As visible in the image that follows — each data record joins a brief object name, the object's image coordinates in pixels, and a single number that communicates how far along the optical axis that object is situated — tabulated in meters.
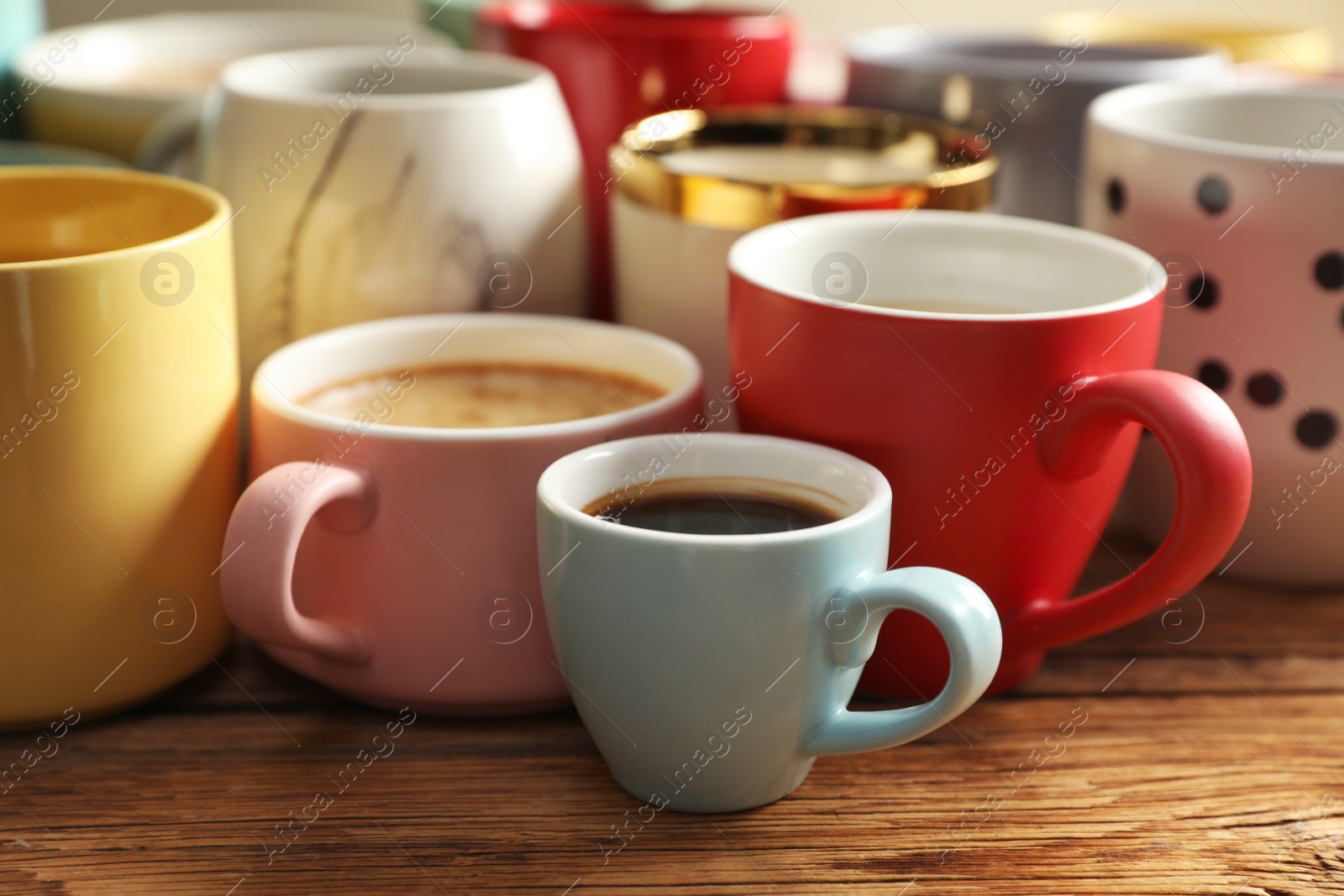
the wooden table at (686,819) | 0.63
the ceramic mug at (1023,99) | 0.77
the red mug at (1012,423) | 0.64
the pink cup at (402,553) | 0.64
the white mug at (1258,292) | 0.69
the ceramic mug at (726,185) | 0.71
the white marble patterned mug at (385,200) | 0.71
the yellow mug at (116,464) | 0.64
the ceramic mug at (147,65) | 0.79
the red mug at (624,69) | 0.79
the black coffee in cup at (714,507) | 0.65
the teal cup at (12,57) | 0.80
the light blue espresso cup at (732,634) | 0.62
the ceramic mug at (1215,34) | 0.87
